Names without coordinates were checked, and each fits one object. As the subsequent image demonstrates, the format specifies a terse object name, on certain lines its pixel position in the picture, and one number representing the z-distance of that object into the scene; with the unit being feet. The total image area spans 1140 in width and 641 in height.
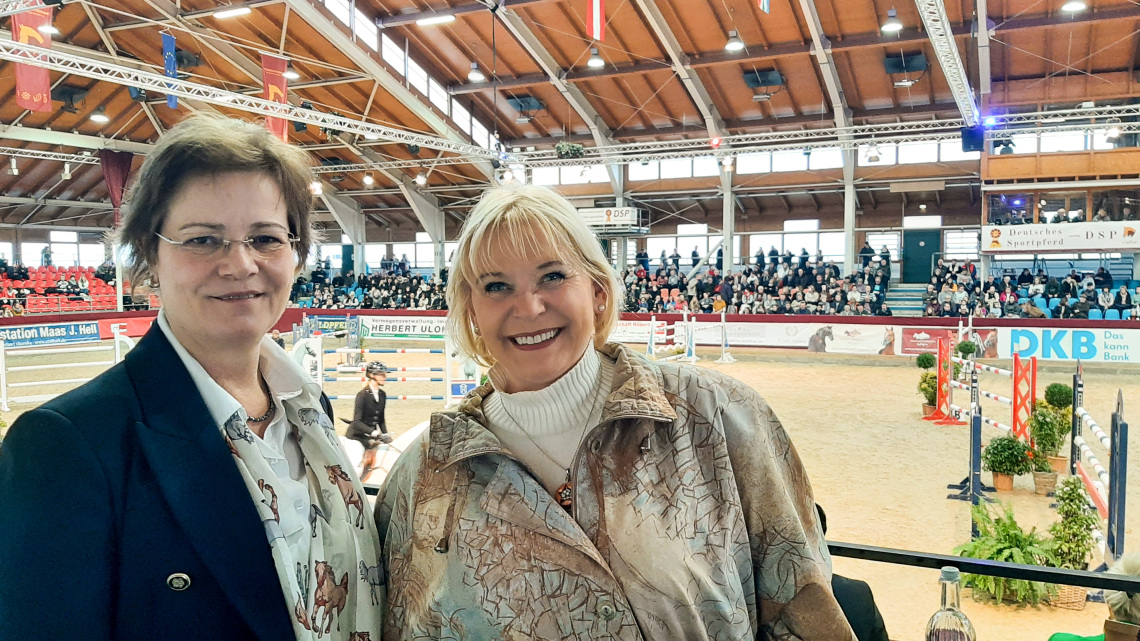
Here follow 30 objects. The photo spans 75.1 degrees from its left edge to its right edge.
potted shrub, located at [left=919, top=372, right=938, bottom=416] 32.91
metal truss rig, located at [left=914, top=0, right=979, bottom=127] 35.81
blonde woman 4.22
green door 76.48
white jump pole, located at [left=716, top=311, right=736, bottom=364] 53.52
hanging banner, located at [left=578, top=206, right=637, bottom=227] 77.56
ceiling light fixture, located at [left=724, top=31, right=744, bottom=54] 53.62
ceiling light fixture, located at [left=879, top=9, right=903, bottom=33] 49.47
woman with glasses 3.34
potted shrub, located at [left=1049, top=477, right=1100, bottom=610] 14.10
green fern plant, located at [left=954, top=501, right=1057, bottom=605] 14.08
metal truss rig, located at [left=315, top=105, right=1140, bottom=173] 55.47
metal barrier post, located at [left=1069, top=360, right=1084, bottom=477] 17.33
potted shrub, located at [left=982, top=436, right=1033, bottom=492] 21.40
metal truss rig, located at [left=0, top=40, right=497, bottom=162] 36.78
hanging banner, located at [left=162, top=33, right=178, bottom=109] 44.16
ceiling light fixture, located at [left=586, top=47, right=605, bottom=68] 58.39
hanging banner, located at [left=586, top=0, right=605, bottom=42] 32.64
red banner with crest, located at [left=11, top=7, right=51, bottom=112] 32.53
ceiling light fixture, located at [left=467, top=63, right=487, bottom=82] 63.62
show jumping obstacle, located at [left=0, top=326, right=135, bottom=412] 33.94
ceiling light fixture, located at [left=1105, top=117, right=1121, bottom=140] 54.13
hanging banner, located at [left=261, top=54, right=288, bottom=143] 44.86
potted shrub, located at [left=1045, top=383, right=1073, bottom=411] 22.22
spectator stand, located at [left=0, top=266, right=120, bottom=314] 75.63
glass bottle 5.98
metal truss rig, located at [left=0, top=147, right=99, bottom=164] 71.30
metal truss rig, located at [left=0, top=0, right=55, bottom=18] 31.89
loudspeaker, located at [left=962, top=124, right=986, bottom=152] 52.80
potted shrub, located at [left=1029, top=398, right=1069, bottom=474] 22.36
